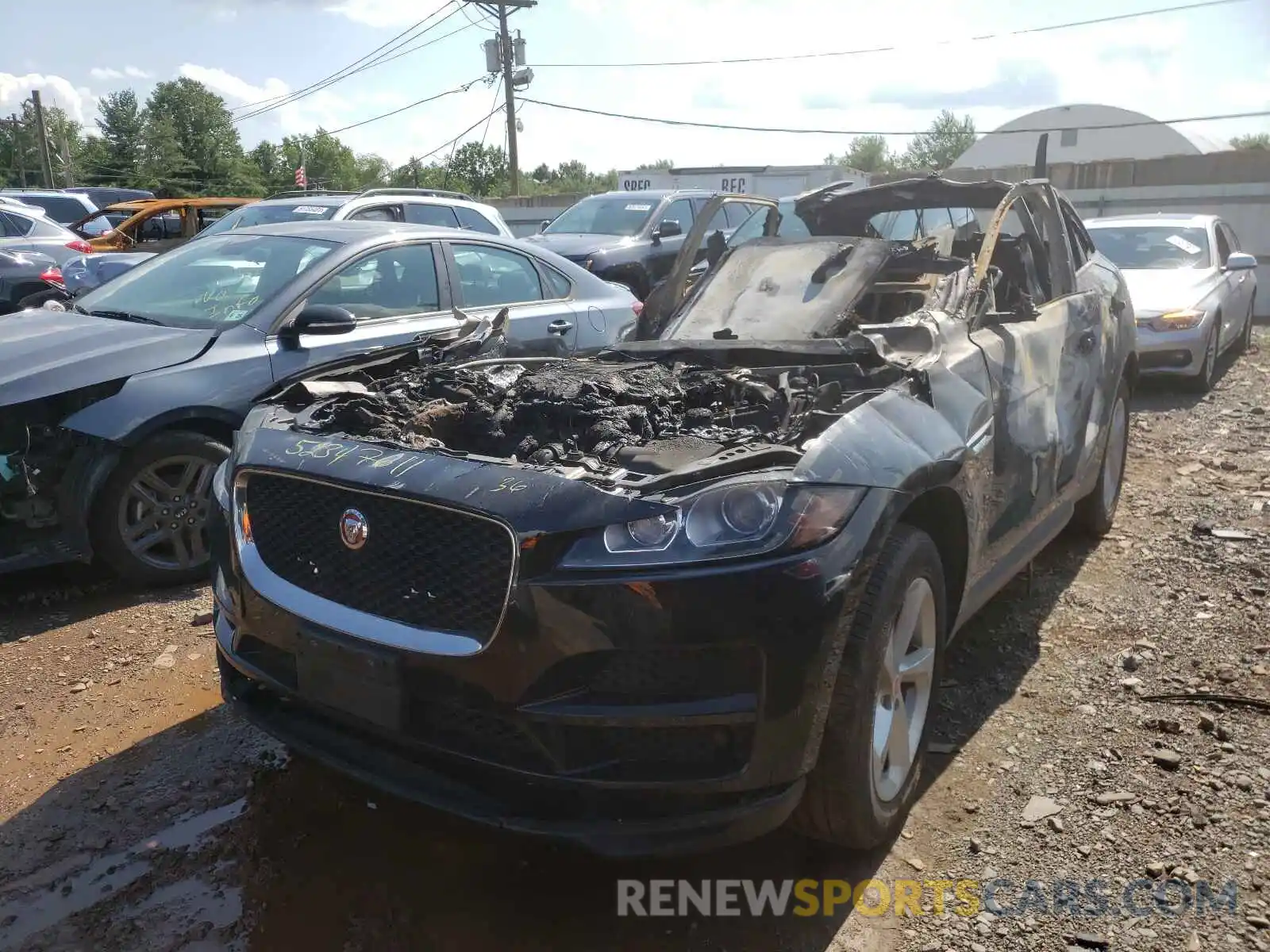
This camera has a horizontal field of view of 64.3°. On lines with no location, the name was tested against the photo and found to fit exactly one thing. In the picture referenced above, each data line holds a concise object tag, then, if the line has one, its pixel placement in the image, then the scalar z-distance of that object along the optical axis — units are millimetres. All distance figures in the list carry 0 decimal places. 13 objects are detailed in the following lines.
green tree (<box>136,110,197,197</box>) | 61875
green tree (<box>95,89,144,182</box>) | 68000
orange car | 12227
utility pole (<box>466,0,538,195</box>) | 31516
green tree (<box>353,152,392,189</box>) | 80388
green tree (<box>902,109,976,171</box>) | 84438
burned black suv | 2195
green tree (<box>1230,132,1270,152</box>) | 57109
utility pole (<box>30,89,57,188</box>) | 48844
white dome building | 42438
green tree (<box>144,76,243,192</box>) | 64562
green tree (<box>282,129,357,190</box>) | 79875
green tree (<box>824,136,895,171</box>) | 99438
